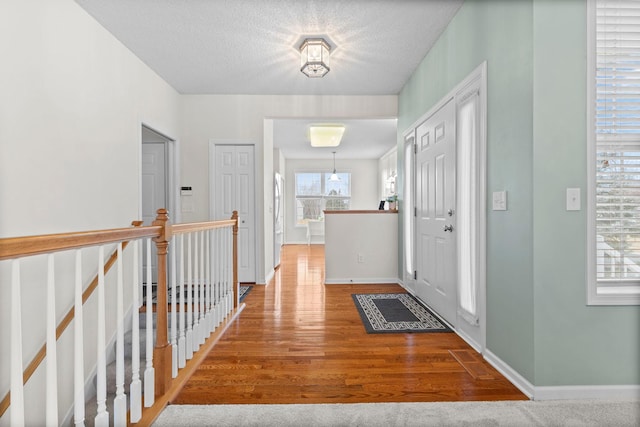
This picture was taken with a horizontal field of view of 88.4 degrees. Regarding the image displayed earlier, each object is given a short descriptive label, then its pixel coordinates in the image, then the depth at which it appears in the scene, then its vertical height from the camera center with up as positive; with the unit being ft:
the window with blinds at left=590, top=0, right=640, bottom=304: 5.78 +1.05
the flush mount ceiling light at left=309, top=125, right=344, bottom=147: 18.93 +4.44
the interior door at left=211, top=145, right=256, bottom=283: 15.03 +0.73
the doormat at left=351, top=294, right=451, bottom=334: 9.33 -3.36
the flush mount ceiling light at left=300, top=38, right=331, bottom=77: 9.86 +4.75
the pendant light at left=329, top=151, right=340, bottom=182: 30.47 +3.13
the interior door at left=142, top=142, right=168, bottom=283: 14.74 +1.32
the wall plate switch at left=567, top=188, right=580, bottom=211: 5.72 +0.17
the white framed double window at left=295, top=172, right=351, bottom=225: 31.99 +1.82
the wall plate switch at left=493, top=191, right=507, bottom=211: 6.53 +0.17
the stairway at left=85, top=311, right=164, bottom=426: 8.87 -4.88
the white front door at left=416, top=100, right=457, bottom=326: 9.25 -0.08
